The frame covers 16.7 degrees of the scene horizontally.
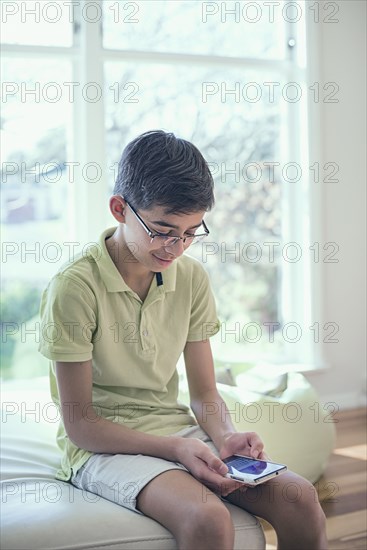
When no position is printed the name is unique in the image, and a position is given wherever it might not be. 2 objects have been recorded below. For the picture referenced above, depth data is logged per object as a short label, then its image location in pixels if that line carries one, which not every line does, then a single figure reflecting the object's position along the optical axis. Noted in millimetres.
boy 2239
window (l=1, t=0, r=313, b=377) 3557
